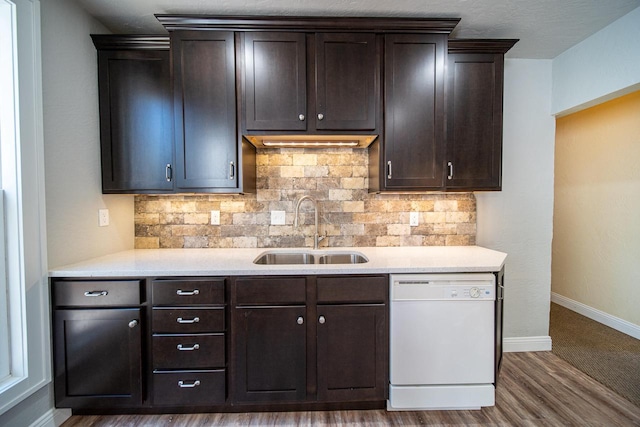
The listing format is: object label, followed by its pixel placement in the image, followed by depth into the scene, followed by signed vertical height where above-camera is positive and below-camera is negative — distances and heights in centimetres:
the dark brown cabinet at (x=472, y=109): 201 +68
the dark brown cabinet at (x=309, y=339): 167 -81
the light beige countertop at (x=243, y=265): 164 -37
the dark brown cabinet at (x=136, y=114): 197 +65
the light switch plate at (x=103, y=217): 200 -8
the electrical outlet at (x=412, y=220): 238 -14
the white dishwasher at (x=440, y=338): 169 -82
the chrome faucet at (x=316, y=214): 218 -7
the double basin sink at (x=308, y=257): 221 -42
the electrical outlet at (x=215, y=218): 233 -11
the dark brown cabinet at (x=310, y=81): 189 +84
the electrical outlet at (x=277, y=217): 235 -11
